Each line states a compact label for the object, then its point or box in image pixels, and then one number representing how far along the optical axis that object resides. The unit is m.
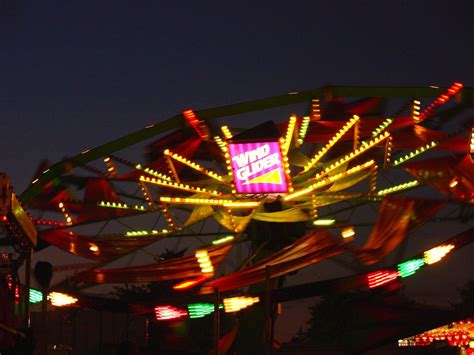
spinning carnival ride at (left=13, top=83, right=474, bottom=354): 19.33
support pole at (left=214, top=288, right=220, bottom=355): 15.09
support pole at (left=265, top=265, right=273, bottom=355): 14.94
